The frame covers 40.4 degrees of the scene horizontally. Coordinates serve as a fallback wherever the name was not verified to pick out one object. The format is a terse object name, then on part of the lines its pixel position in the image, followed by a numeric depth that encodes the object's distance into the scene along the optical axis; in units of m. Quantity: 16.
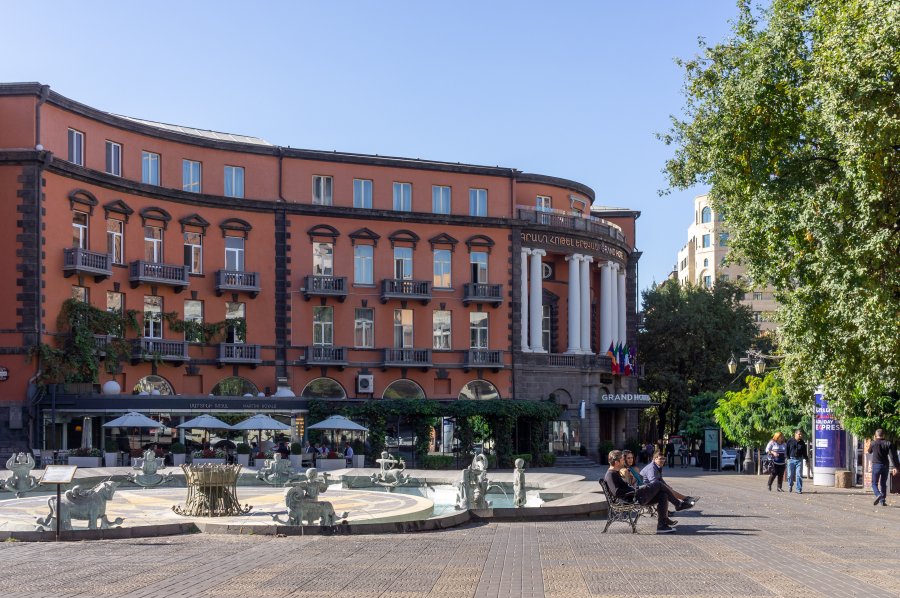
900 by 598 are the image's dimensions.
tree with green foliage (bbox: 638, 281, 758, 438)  79.94
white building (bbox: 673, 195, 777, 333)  129.88
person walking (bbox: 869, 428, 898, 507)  29.71
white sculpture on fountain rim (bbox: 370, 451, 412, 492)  34.44
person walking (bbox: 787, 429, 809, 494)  35.31
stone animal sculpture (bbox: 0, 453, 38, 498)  30.64
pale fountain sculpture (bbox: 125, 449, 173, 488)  33.88
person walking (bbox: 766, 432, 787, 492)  36.59
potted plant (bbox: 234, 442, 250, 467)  49.78
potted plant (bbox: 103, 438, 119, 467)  47.88
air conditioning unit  61.78
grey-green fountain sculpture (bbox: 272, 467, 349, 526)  20.83
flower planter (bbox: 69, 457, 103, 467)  46.38
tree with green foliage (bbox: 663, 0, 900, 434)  27.17
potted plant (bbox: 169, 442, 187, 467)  50.84
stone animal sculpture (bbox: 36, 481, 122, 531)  20.36
